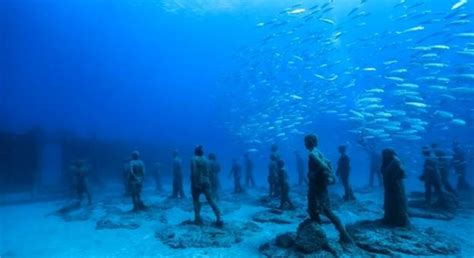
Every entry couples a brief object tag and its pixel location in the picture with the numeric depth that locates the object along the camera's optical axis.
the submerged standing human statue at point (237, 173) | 18.59
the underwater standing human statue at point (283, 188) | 12.23
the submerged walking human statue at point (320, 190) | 6.99
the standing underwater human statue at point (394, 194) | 8.35
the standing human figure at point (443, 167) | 13.98
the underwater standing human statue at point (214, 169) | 14.80
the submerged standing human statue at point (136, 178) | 12.29
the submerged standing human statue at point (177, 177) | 16.22
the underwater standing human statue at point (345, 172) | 13.98
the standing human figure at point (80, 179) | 14.48
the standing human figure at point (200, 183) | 9.60
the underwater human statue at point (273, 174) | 15.43
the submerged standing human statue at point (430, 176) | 11.56
